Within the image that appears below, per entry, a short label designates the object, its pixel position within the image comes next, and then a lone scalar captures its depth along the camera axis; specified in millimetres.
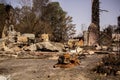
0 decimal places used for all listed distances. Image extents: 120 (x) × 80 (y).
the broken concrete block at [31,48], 9832
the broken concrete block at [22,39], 12506
